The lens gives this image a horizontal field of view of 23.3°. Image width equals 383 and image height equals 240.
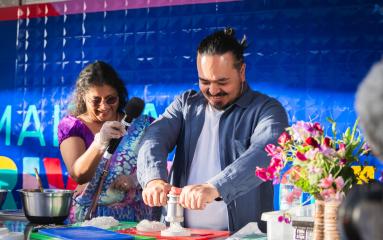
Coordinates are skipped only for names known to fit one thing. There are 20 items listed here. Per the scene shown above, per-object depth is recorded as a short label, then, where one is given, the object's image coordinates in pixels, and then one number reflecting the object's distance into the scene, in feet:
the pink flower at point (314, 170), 7.95
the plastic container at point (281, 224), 8.69
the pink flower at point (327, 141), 8.03
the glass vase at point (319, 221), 8.09
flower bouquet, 7.96
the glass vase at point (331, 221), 7.94
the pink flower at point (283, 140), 8.18
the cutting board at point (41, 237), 9.03
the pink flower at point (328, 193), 7.91
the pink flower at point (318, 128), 8.17
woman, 10.81
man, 10.22
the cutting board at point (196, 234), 9.22
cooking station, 9.14
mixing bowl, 9.73
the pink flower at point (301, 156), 7.99
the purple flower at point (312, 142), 8.01
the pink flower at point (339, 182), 7.89
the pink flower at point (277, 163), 8.07
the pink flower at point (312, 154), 7.98
